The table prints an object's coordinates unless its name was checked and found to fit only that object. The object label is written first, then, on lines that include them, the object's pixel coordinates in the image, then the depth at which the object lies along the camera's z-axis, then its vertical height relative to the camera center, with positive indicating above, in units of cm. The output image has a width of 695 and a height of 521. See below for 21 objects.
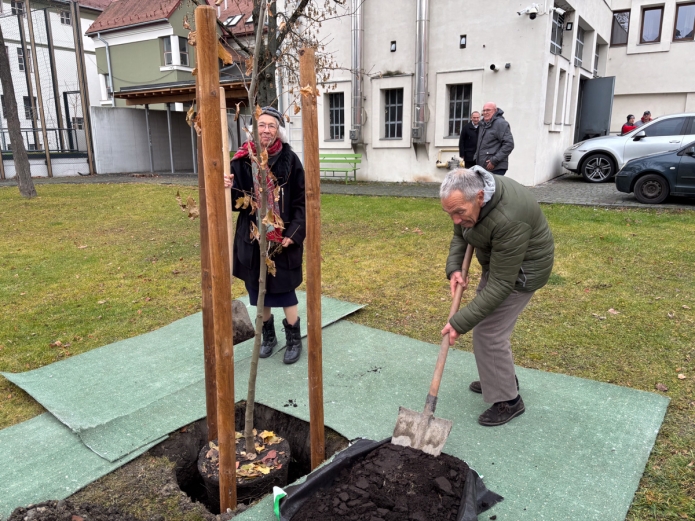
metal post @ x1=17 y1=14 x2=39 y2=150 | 1828 +291
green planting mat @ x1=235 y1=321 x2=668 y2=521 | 252 -168
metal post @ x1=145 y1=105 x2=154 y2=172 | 2078 +10
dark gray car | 996 -81
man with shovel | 266 -69
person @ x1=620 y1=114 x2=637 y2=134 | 1667 +27
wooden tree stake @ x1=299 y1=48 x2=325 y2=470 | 229 -54
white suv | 1266 -32
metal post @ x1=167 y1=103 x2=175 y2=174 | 1995 +54
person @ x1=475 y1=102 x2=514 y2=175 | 873 -11
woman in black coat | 343 -67
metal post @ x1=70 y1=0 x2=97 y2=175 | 1873 +228
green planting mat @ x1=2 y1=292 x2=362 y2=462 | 310 -169
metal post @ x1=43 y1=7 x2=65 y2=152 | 1916 +252
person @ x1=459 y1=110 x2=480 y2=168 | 1039 -11
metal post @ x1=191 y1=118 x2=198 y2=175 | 2022 -91
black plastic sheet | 224 -155
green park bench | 1555 -83
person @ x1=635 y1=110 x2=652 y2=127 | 1728 +50
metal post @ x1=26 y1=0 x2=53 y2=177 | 1775 +176
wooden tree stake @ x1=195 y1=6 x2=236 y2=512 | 204 -42
